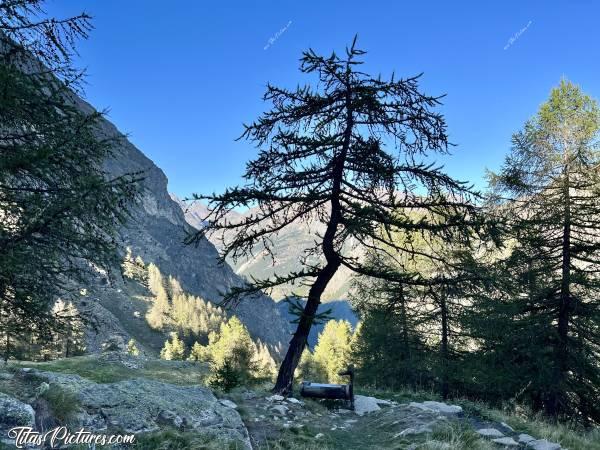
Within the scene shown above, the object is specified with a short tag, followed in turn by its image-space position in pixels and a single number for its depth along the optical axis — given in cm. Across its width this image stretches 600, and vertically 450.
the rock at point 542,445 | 737
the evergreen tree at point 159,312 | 13225
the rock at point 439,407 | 967
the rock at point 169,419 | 677
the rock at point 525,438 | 785
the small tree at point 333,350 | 5669
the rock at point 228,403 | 873
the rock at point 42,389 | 639
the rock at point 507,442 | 753
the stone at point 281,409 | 893
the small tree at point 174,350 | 8038
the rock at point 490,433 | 796
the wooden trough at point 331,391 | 1032
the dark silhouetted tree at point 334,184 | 965
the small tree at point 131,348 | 7794
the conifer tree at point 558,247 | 1448
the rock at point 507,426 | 880
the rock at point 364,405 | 1012
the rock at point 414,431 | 758
